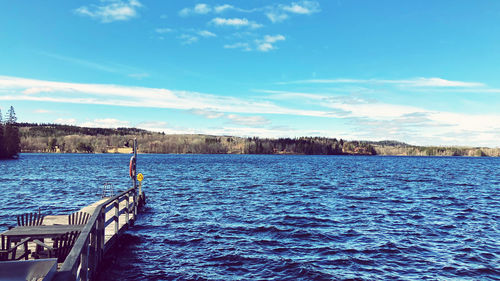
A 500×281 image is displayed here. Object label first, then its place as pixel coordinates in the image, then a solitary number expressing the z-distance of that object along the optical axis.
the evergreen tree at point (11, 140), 115.44
